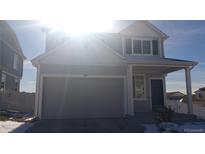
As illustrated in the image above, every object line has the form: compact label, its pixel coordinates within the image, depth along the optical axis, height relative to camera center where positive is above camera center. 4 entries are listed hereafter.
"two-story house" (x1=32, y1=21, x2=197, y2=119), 10.18 +0.86
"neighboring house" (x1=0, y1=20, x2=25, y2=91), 16.46 +3.49
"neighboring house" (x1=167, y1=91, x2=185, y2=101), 38.47 -0.12
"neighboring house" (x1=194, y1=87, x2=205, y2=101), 32.13 -0.01
